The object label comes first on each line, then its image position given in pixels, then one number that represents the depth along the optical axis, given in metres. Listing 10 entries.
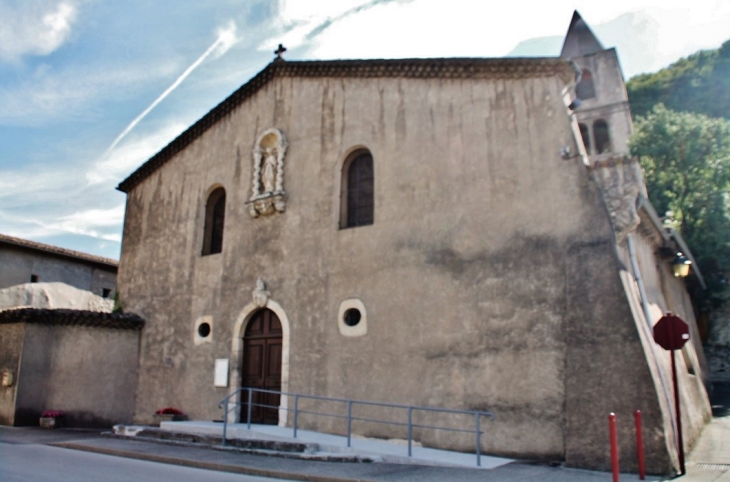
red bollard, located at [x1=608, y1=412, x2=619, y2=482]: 7.08
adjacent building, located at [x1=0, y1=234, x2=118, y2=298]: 21.81
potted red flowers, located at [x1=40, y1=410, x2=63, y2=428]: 14.84
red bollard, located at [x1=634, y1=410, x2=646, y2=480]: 7.79
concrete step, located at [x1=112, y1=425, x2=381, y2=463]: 9.77
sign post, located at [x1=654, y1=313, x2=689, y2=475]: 8.19
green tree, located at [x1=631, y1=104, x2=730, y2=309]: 24.10
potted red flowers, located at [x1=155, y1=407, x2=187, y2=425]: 14.57
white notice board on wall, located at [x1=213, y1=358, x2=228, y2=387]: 14.23
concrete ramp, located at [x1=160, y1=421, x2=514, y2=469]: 9.27
